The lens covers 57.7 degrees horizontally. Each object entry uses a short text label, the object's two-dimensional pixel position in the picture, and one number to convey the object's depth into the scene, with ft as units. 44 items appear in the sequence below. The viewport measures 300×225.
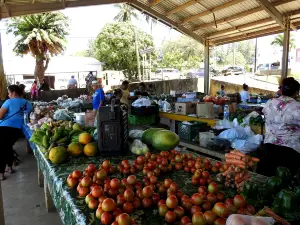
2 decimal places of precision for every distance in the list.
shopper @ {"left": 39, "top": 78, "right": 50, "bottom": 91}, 36.97
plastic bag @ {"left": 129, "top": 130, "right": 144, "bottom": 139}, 9.60
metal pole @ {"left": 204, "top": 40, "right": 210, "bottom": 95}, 41.32
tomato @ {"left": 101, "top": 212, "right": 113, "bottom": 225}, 4.35
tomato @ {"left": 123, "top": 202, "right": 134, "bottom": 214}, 4.73
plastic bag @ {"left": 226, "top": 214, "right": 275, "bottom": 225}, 3.42
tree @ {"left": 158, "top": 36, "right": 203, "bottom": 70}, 98.99
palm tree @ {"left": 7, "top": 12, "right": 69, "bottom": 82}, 50.21
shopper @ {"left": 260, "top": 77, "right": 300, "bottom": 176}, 8.87
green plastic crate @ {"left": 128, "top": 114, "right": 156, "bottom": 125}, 19.62
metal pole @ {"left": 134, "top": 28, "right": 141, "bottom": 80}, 68.03
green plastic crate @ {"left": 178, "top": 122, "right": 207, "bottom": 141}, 14.83
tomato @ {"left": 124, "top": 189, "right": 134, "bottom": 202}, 4.88
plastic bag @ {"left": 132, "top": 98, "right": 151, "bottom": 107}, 19.62
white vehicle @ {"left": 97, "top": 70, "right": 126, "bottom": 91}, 65.36
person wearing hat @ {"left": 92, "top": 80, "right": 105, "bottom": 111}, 18.80
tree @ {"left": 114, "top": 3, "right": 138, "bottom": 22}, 81.61
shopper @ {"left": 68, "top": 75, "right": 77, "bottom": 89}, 46.59
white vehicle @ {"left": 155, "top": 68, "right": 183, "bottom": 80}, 92.89
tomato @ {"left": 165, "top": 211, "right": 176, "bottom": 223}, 4.45
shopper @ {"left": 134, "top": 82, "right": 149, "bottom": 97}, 26.33
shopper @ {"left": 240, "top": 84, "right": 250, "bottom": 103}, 27.68
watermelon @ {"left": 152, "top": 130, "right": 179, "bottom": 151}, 8.29
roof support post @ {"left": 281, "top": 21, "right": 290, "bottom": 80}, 28.83
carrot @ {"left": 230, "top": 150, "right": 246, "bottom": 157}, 6.11
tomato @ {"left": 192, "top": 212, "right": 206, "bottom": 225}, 4.14
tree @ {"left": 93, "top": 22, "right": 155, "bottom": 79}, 72.43
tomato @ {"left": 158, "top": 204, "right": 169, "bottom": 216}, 4.62
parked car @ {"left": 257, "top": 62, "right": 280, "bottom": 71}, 104.73
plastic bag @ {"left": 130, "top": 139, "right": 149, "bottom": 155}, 8.14
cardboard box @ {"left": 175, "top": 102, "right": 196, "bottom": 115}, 18.04
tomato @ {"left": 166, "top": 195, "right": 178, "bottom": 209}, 4.62
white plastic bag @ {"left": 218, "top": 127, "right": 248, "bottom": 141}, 12.51
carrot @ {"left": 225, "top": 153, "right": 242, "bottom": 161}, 6.14
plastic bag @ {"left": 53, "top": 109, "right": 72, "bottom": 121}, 14.02
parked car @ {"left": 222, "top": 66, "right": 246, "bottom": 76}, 100.07
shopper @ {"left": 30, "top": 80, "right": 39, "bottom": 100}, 32.14
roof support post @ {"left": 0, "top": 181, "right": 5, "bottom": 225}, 6.03
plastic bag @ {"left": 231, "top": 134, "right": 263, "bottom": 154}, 11.87
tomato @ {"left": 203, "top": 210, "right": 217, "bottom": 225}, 4.22
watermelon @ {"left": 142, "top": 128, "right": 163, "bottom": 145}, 8.89
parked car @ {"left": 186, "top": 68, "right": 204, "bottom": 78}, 80.14
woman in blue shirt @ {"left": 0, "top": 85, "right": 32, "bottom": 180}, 14.96
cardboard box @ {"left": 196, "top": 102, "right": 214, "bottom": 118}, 16.76
